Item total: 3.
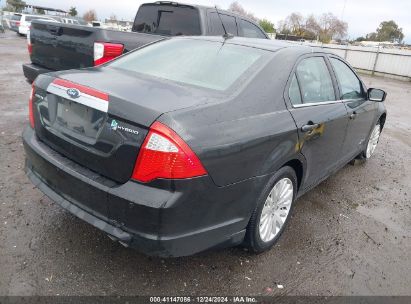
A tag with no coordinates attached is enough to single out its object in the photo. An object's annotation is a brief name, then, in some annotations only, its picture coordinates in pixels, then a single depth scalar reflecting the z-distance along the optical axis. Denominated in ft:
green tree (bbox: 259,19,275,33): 211.00
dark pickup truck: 16.35
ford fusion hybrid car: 7.40
